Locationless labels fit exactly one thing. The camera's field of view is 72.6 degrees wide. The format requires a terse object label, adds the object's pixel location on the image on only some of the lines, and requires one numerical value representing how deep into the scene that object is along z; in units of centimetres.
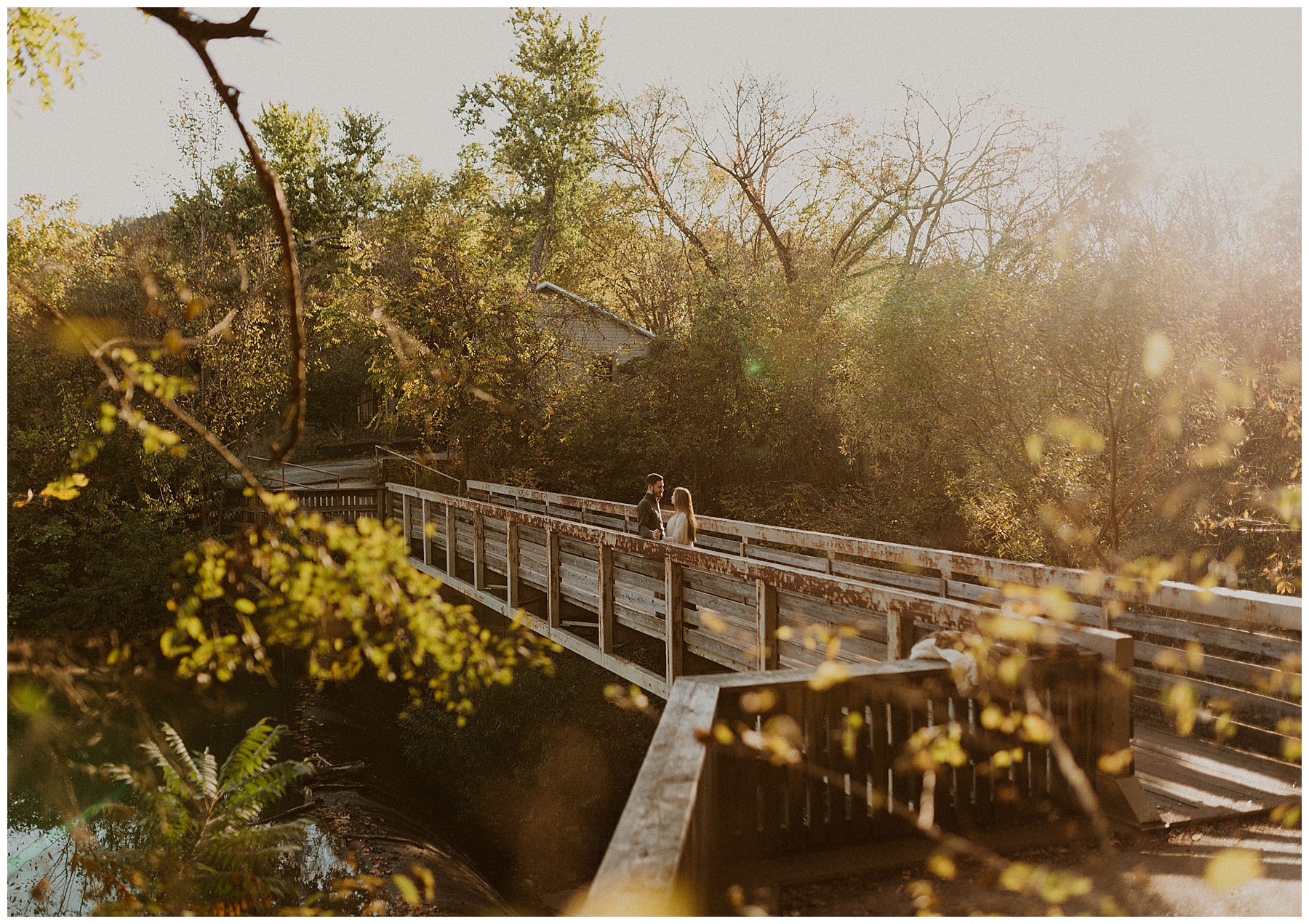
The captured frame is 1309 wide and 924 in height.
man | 1011
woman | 956
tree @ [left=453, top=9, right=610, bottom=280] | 3128
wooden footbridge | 344
